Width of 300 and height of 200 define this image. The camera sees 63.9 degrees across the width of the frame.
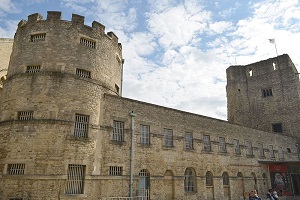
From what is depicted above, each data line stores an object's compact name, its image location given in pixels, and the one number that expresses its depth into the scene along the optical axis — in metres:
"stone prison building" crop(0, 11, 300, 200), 13.33
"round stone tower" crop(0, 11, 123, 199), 13.07
